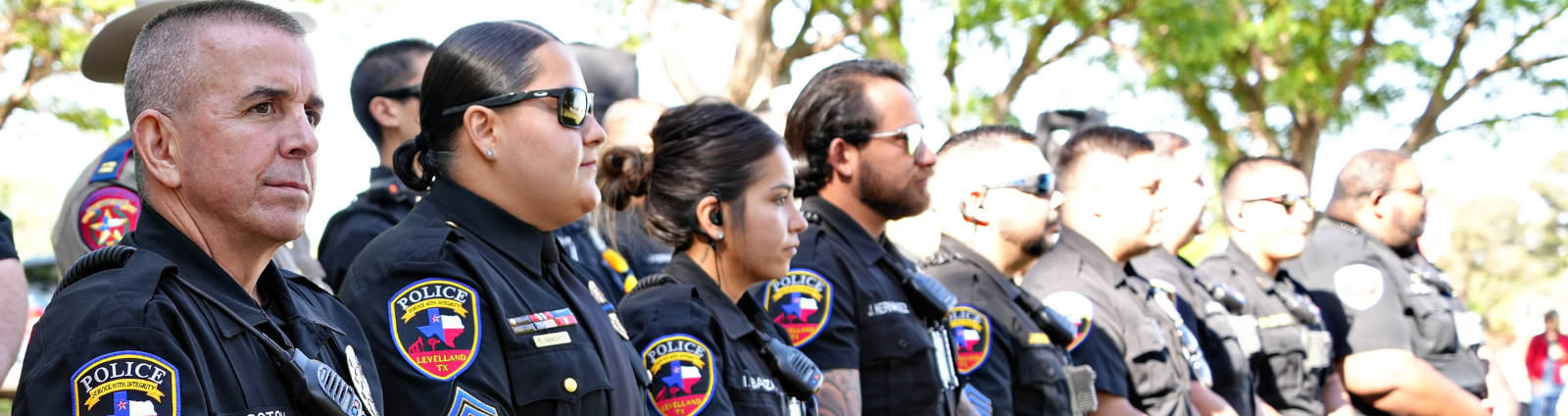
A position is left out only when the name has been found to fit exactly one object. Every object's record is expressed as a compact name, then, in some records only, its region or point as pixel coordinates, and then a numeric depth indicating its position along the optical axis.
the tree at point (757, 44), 10.81
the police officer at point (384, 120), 4.43
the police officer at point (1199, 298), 6.59
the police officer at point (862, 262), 4.07
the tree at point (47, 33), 11.91
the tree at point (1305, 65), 15.22
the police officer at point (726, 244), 3.48
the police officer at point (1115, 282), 5.43
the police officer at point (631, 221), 5.21
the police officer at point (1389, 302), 7.56
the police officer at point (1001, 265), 4.82
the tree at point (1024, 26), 13.49
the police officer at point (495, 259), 2.66
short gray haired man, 1.88
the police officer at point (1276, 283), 7.25
